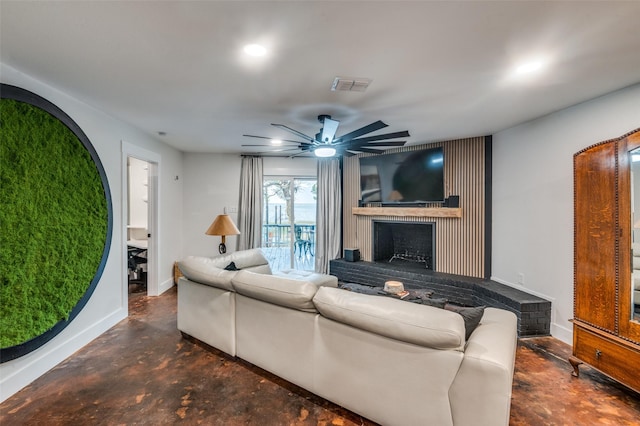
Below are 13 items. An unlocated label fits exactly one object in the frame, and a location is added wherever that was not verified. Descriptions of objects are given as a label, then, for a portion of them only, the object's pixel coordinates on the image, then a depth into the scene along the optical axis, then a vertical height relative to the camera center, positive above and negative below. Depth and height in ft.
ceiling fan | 9.00 +2.60
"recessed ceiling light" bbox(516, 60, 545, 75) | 6.60 +3.58
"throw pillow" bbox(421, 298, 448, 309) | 6.28 -2.00
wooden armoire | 6.15 -1.01
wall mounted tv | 14.62 +2.05
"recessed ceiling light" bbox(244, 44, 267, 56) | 5.87 +3.50
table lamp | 13.85 -0.69
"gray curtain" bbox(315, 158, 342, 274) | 17.62 -0.13
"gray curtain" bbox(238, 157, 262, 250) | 17.22 +0.52
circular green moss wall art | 6.69 -0.23
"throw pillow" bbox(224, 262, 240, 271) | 9.11 -1.78
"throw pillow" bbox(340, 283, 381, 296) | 9.06 -2.52
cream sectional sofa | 4.54 -2.64
